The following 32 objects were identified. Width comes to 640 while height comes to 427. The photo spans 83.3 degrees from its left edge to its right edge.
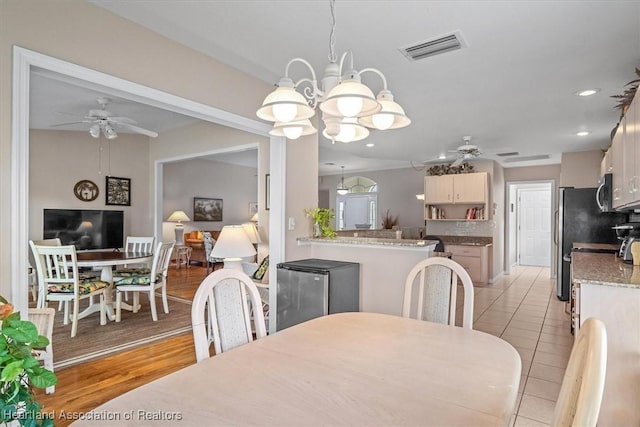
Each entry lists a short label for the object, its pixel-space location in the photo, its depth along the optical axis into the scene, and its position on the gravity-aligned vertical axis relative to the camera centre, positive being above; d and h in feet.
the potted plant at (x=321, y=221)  12.26 -0.12
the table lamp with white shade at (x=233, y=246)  10.84 -0.88
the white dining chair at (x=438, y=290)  6.26 -1.28
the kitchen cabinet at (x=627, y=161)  7.41 +1.39
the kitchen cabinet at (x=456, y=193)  22.50 +1.61
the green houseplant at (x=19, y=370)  3.54 -1.52
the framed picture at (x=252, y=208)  33.19 +0.84
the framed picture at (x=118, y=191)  20.67 +1.49
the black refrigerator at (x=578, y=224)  16.33 -0.24
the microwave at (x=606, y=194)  11.75 +0.85
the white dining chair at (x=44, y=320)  7.83 -2.27
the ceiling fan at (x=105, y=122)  14.64 +4.03
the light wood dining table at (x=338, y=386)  3.04 -1.68
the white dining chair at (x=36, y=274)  15.46 -2.49
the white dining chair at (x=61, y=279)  12.14 -2.17
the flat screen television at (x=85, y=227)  18.89 -0.60
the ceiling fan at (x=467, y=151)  17.01 +3.28
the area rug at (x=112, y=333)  10.50 -4.00
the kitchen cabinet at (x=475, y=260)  21.72 -2.56
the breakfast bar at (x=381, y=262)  10.57 -1.36
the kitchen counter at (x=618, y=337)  6.26 -2.10
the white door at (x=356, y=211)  32.35 +0.62
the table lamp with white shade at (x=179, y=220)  26.66 -0.24
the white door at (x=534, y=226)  29.66 -0.67
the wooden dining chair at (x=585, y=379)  2.02 -1.02
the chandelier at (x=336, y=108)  4.57 +1.54
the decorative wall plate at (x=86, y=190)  19.80 +1.46
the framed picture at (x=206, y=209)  28.89 +0.65
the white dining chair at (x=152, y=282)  13.96 -2.58
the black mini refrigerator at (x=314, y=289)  9.79 -2.05
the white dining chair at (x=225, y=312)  4.76 -1.36
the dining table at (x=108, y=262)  13.20 -1.71
